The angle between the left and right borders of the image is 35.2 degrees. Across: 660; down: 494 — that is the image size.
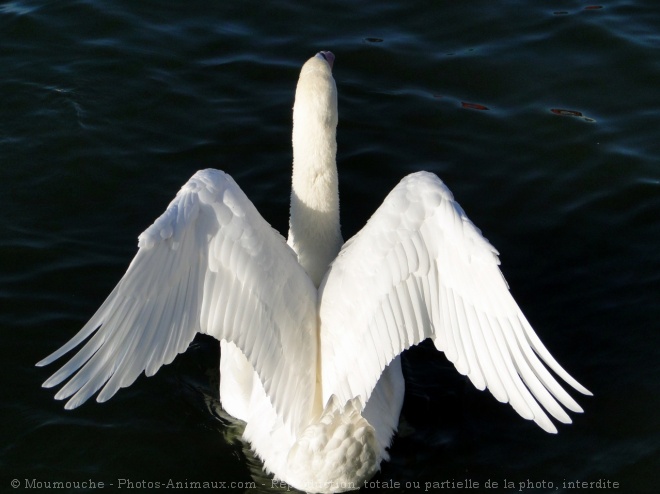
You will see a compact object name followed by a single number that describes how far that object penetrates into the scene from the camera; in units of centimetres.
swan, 532
